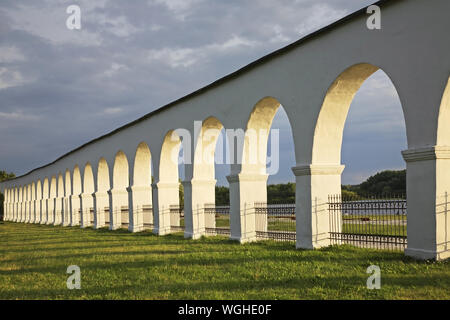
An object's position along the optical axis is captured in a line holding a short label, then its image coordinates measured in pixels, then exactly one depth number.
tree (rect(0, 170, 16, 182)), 79.19
